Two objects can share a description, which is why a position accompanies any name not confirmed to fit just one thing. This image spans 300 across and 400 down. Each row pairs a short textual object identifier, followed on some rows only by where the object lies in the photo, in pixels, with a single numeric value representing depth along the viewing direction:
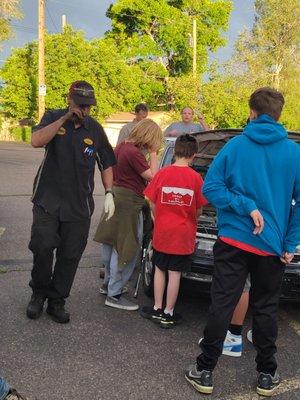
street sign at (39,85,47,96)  27.55
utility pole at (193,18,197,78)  34.77
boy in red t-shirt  4.12
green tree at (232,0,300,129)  36.56
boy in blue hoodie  3.04
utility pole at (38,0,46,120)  27.73
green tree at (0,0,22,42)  26.28
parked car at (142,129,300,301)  4.00
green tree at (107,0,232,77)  42.59
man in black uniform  3.98
